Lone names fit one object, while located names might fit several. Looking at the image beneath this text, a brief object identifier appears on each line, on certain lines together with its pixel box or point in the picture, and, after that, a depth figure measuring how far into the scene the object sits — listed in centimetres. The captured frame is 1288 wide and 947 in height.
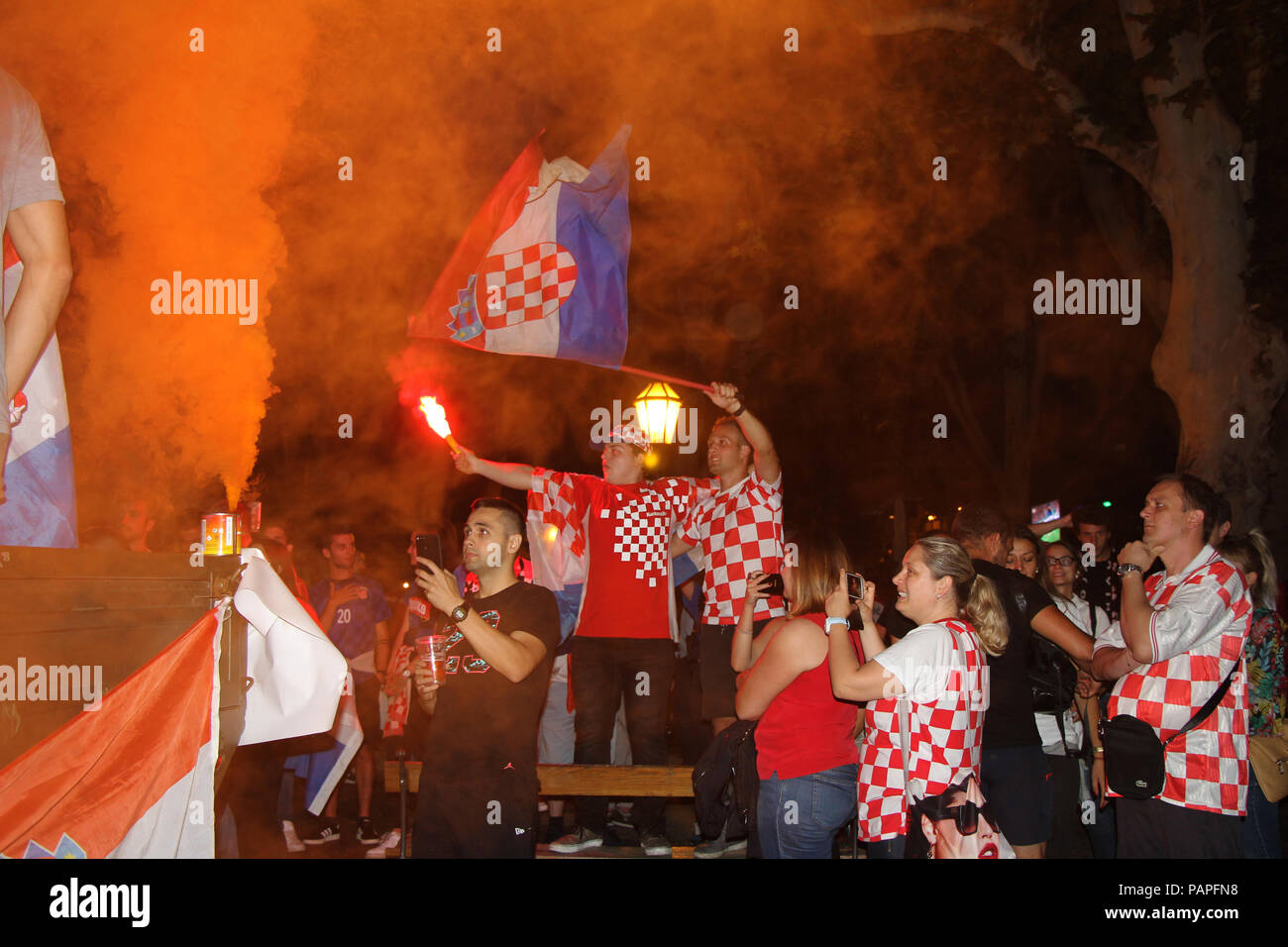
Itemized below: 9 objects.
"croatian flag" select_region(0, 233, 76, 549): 333
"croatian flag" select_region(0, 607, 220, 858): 255
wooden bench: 493
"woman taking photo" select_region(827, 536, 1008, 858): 326
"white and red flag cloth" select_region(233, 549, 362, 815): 293
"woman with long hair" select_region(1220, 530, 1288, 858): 412
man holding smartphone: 345
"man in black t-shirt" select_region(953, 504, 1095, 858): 400
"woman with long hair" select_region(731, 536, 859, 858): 362
